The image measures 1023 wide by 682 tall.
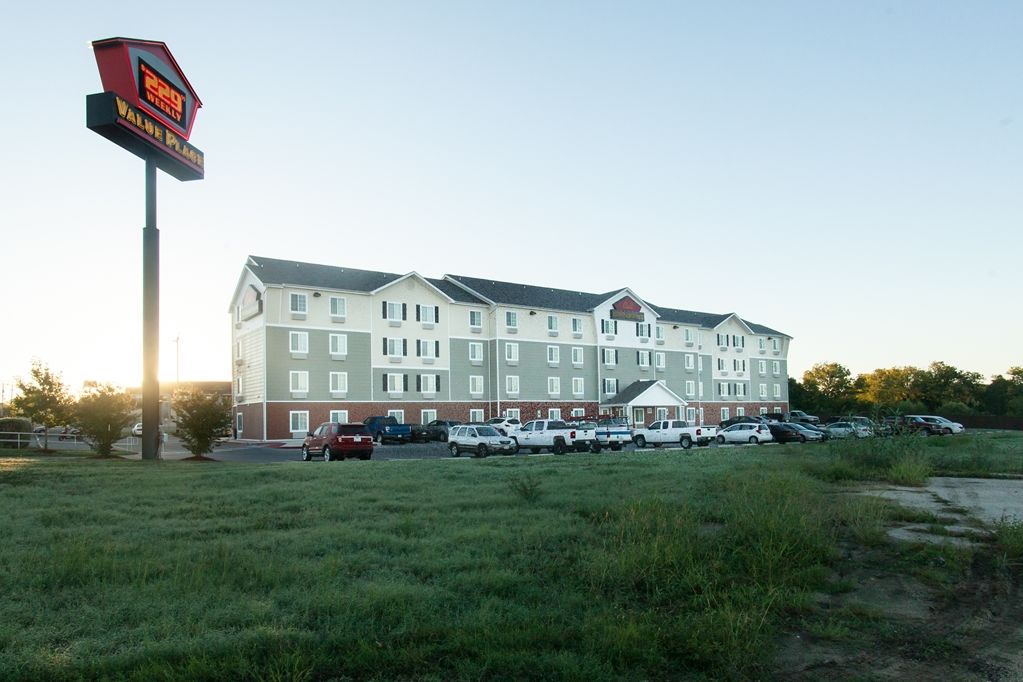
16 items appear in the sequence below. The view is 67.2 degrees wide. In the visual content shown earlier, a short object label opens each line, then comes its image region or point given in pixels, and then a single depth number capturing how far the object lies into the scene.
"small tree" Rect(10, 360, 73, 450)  44.84
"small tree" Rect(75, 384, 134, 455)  32.34
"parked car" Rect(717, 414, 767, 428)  53.19
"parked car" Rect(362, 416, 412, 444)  47.47
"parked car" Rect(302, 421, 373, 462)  33.06
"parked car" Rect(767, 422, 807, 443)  47.72
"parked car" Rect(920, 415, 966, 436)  54.31
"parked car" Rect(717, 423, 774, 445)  47.50
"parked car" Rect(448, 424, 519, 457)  37.50
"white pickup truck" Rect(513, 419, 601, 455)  39.00
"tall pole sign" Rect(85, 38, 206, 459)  25.23
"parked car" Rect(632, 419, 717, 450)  45.41
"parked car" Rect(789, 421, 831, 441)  48.19
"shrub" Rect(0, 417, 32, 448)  41.78
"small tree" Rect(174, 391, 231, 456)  33.94
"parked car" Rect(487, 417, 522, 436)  41.34
